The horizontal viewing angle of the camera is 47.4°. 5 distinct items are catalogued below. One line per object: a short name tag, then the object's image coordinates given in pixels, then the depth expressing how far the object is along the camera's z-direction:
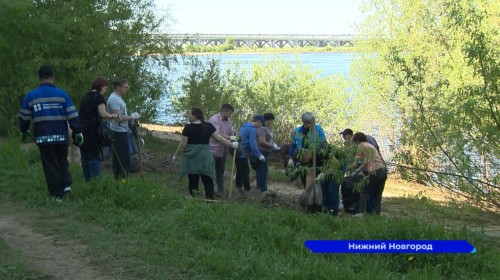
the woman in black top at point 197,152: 8.16
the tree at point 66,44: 13.15
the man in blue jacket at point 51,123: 6.89
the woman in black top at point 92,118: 7.68
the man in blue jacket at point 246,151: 10.12
